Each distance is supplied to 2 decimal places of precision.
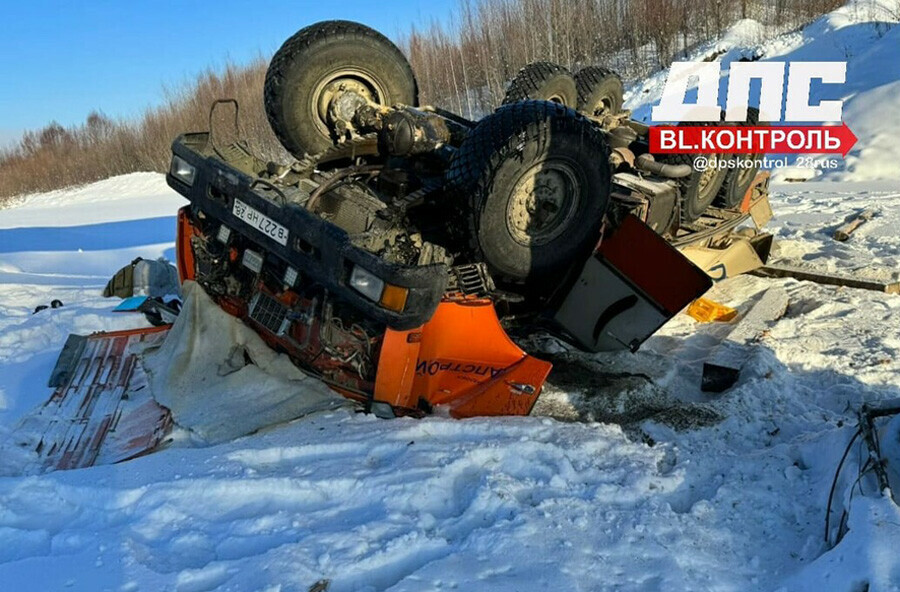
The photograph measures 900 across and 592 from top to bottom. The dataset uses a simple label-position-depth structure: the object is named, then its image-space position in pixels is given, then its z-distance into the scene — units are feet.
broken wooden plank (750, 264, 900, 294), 16.61
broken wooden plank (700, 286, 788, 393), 12.46
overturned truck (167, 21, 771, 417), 10.54
